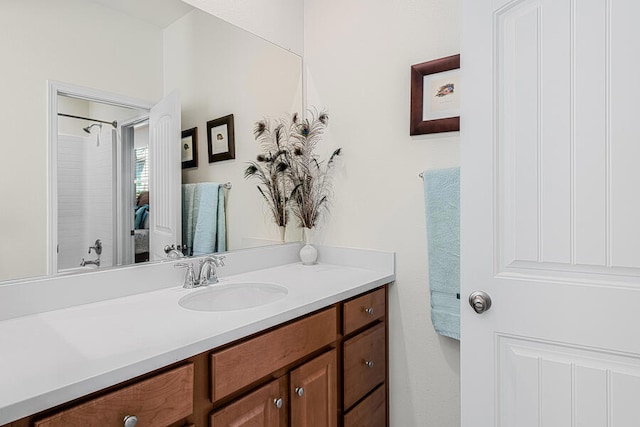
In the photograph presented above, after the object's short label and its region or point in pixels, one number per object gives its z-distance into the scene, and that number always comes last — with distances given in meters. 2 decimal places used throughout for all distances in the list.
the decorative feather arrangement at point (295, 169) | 1.88
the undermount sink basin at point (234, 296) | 1.39
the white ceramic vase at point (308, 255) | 1.89
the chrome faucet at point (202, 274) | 1.43
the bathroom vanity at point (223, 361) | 0.73
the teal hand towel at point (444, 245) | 1.45
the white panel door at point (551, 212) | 0.97
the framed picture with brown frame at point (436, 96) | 1.51
